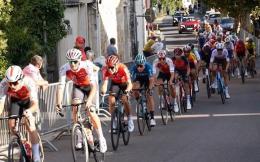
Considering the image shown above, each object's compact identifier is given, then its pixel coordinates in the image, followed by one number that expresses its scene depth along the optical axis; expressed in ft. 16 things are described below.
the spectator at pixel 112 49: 82.84
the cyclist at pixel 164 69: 62.03
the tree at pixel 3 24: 50.65
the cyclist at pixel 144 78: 54.92
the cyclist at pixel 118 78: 47.50
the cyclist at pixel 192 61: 75.05
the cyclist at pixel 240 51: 101.81
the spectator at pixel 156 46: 101.71
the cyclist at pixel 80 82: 39.50
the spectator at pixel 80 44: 59.41
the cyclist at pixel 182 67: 70.13
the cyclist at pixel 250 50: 107.04
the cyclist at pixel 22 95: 35.01
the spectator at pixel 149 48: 106.52
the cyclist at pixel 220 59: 76.95
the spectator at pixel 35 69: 49.29
